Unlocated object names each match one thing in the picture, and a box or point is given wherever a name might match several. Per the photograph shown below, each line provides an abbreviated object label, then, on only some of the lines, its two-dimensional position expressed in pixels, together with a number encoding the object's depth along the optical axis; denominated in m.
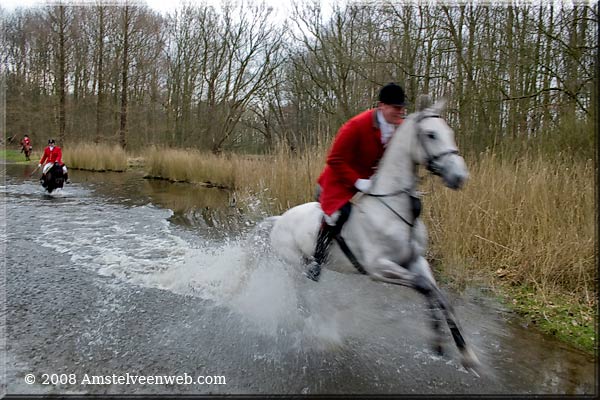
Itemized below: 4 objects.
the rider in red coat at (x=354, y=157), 3.46
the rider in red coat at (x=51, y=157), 13.31
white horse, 2.92
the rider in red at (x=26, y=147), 28.55
